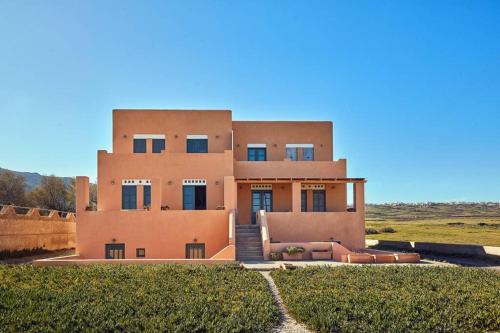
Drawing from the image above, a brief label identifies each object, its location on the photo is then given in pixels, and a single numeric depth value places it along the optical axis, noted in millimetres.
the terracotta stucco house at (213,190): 24156
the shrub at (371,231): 51181
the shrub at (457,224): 61969
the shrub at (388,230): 52109
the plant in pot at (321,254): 23422
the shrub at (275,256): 22689
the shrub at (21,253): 25969
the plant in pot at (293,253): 22888
